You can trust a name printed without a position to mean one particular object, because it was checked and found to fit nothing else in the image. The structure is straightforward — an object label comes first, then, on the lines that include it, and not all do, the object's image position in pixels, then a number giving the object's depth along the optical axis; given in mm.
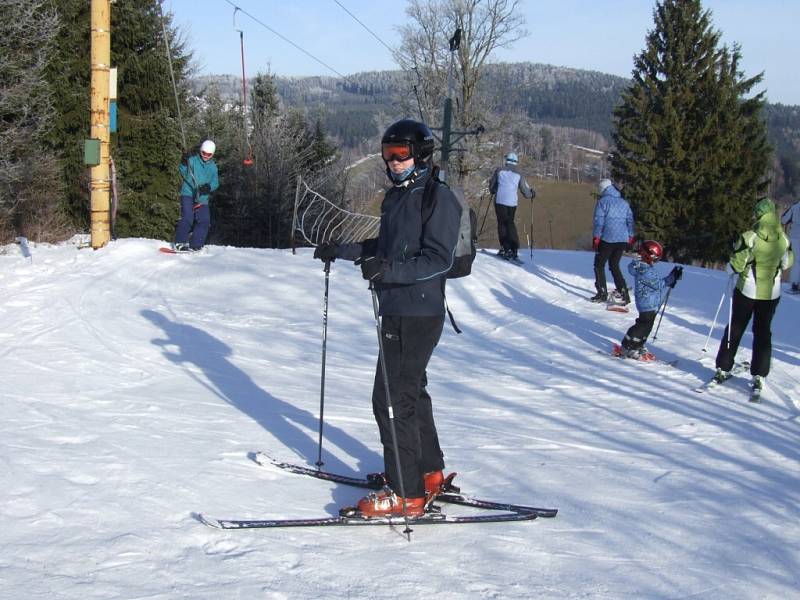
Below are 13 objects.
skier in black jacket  3914
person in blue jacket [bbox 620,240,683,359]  9422
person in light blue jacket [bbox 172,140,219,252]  12242
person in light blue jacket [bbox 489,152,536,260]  14477
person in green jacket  7754
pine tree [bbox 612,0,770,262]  38625
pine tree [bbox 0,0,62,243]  16688
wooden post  11414
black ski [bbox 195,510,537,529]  3918
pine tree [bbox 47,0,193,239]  25938
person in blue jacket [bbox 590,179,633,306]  12117
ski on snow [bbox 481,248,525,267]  15494
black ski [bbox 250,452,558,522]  4462
